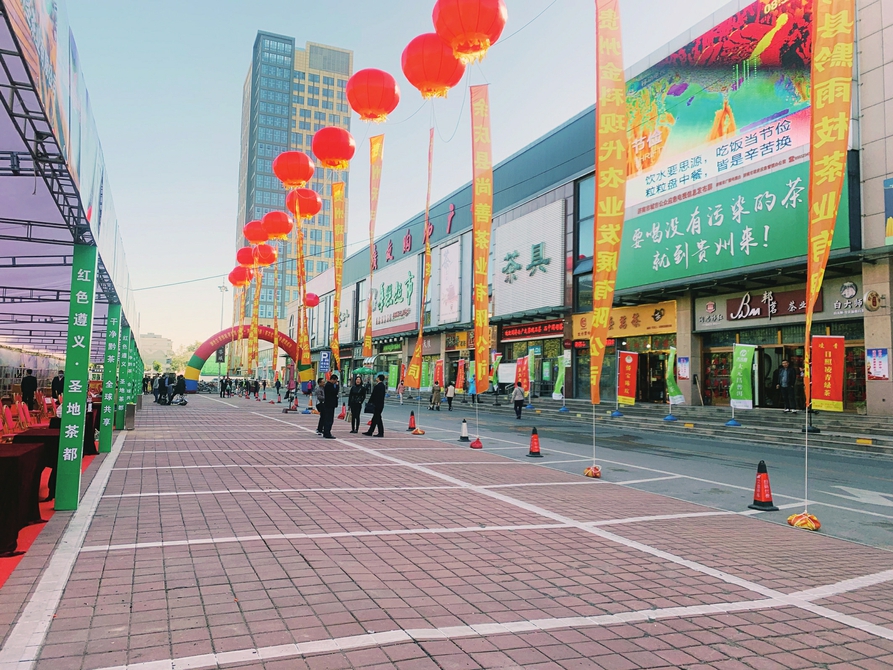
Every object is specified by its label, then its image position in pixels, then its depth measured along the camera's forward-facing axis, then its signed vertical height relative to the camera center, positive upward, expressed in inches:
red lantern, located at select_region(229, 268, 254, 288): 1182.9 +187.2
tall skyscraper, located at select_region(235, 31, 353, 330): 5118.1 +2435.7
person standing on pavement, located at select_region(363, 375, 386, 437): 669.3 -36.2
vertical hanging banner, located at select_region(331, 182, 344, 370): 872.8 +216.3
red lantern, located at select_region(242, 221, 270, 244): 882.1 +206.8
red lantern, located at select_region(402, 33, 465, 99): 449.1 +238.3
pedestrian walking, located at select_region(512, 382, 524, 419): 1011.9 -41.5
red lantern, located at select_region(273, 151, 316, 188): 653.3 +225.7
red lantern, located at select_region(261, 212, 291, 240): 833.5 +206.5
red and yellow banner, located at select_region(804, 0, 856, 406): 328.8 +143.2
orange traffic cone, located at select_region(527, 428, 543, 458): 543.5 -68.7
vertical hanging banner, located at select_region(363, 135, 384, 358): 809.5 +279.1
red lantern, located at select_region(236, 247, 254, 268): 1086.5 +207.7
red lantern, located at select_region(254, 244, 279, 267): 1008.2 +198.0
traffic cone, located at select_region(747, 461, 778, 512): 340.5 -67.7
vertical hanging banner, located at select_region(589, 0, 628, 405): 430.0 +156.9
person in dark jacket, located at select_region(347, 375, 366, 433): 710.5 -36.6
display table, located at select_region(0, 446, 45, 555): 215.9 -49.9
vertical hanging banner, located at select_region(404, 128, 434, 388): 729.6 +7.8
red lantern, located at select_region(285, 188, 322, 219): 802.2 +231.8
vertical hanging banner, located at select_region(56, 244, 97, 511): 284.0 -6.3
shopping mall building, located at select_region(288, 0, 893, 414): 708.7 +243.2
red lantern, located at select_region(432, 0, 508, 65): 386.0 +234.1
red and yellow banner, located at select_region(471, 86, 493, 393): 615.8 +200.0
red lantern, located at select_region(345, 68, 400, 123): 508.1 +243.6
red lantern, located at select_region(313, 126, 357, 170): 582.9 +223.3
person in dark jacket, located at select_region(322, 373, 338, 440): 636.1 -39.3
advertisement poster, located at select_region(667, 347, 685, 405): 852.6 -16.3
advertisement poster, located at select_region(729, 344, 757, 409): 733.3 +0.7
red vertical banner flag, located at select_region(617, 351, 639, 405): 825.5 +3.3
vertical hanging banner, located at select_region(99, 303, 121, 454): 481.1 -9.0
